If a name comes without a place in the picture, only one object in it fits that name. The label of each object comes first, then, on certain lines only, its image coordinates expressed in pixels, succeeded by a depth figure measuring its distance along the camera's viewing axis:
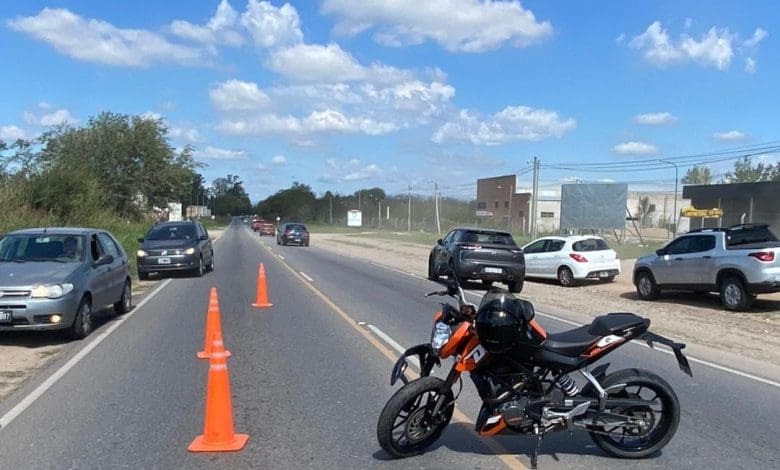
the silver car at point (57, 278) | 9.98
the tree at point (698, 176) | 109.82
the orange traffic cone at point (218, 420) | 5.70
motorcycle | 5.24
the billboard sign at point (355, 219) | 110.62
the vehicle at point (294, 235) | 51.09
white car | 21.95
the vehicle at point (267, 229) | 83.38
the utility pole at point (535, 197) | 39.22
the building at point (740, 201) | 43.75
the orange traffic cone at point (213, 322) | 6.49
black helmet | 5.11
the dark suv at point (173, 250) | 22.25
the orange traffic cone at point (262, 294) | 14.98
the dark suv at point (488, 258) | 19.30
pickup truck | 14.91
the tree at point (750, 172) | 89.81
